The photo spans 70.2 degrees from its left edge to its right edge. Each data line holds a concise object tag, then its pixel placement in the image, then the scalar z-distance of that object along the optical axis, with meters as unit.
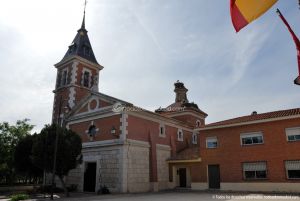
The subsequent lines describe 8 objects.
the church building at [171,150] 15.25
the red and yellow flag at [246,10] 5.13
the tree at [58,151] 14.15
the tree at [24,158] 18.76
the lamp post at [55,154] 13.38
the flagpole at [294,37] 5.01
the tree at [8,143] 22.28
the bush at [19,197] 12.73
